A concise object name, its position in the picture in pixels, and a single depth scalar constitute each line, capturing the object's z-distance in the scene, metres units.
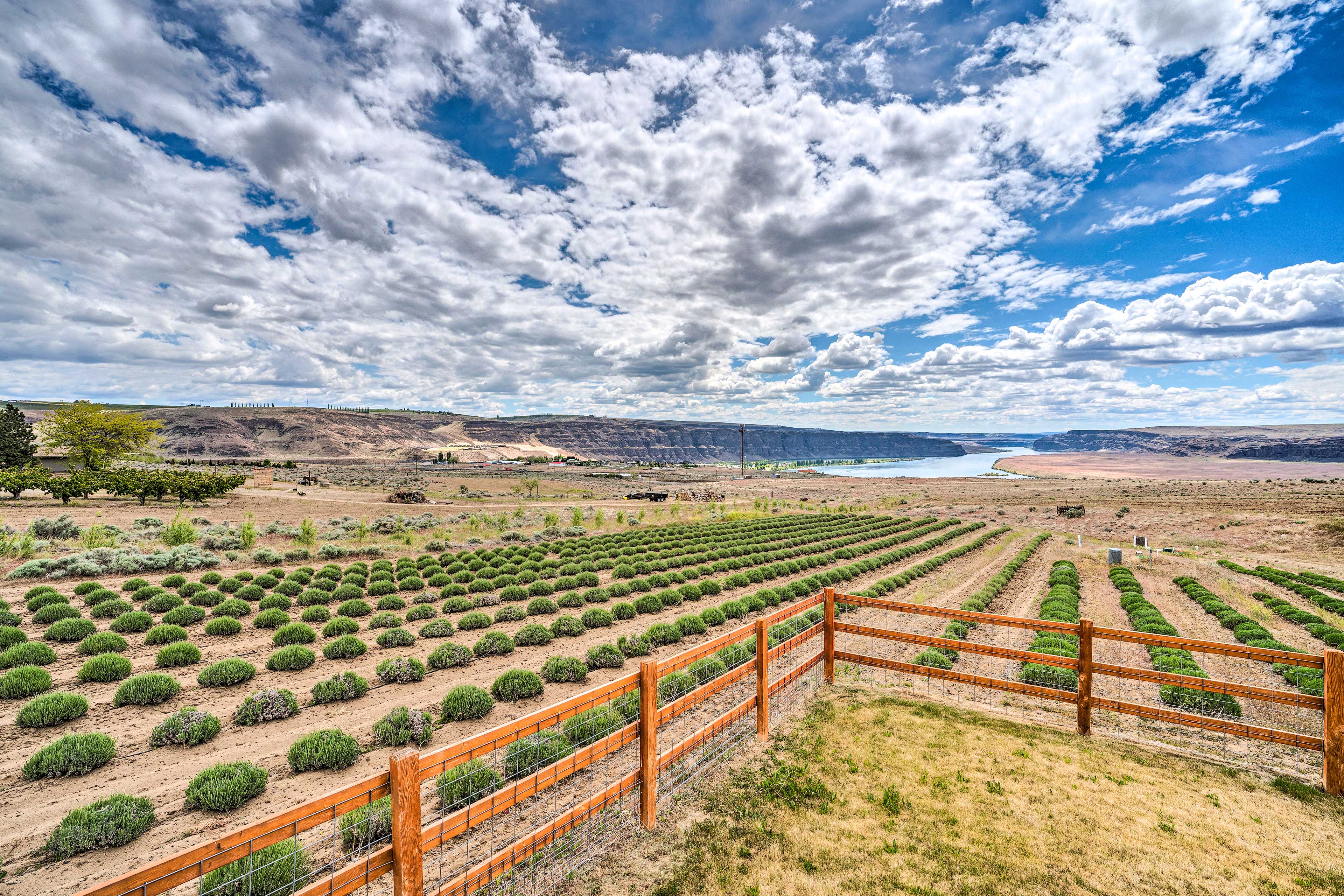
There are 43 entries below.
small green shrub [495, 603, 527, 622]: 14.02
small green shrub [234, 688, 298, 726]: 8.22
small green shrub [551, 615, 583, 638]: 13.04
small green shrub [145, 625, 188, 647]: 11.08
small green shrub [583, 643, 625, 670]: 10.89
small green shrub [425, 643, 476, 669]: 10.65
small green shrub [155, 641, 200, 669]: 10.01
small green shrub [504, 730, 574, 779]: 6.41
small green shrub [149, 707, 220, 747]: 7.54
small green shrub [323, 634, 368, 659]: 10.98
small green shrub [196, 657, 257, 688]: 9.45
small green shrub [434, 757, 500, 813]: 5.76
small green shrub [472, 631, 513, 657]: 11.54
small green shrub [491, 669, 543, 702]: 9.25
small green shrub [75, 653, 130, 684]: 9.29
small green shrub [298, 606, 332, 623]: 13.12
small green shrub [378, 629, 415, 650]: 11.61
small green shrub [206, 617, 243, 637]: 11.93
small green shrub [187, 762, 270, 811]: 6.06
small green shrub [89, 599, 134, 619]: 12.36
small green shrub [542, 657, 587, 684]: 10.09
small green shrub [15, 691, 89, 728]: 7.80
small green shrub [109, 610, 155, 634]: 11.56
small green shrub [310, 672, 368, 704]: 8.95
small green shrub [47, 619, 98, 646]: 10.98
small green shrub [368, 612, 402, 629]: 13.10
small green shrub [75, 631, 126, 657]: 10.39
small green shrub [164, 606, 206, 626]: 12.36
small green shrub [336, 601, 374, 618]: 13.66
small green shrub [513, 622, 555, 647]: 12.26
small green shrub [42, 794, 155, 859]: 5.31
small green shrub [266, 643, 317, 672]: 10.22
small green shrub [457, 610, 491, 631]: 13.21
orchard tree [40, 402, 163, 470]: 48.50
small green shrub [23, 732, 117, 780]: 6.64
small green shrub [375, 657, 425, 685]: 9.88
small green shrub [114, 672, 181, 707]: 8.61
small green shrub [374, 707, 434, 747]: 7.59
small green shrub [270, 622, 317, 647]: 11.48
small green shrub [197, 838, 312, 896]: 4.37
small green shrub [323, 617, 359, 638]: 12.14
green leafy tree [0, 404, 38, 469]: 41.78
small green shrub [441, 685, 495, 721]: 8.38
